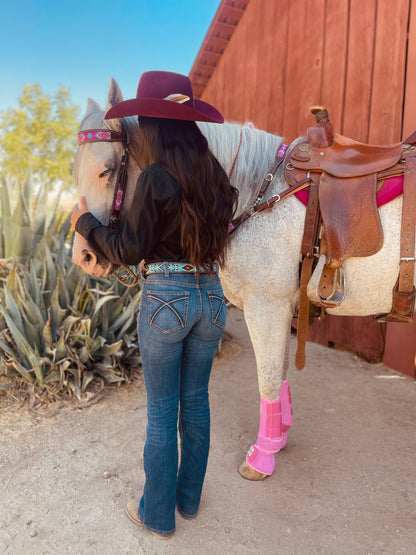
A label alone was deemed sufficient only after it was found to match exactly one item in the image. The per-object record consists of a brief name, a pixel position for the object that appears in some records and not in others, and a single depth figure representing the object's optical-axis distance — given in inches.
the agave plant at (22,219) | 134.0
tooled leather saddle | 72.0
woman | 56.9
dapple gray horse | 68.4
